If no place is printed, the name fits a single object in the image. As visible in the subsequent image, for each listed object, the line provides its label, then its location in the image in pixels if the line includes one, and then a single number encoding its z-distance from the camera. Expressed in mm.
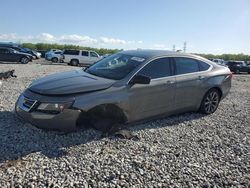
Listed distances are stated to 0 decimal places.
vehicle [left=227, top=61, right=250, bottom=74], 22240
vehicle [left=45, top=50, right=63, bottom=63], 22091
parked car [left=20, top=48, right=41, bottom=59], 25451
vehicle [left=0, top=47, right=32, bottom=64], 17687
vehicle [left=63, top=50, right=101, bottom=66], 19907
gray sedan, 3149
